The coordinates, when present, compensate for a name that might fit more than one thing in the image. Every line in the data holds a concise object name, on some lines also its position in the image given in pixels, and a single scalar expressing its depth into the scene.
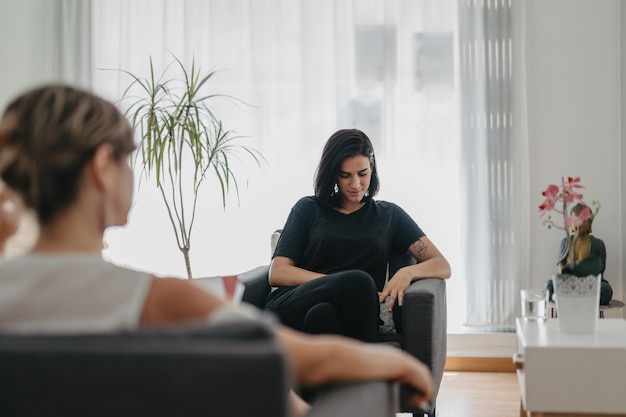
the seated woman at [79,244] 1.03
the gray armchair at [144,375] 0.85
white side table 2.53
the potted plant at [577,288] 2.75
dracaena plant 4.60
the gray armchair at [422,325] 2.81
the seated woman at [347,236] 3.14
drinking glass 3.04
